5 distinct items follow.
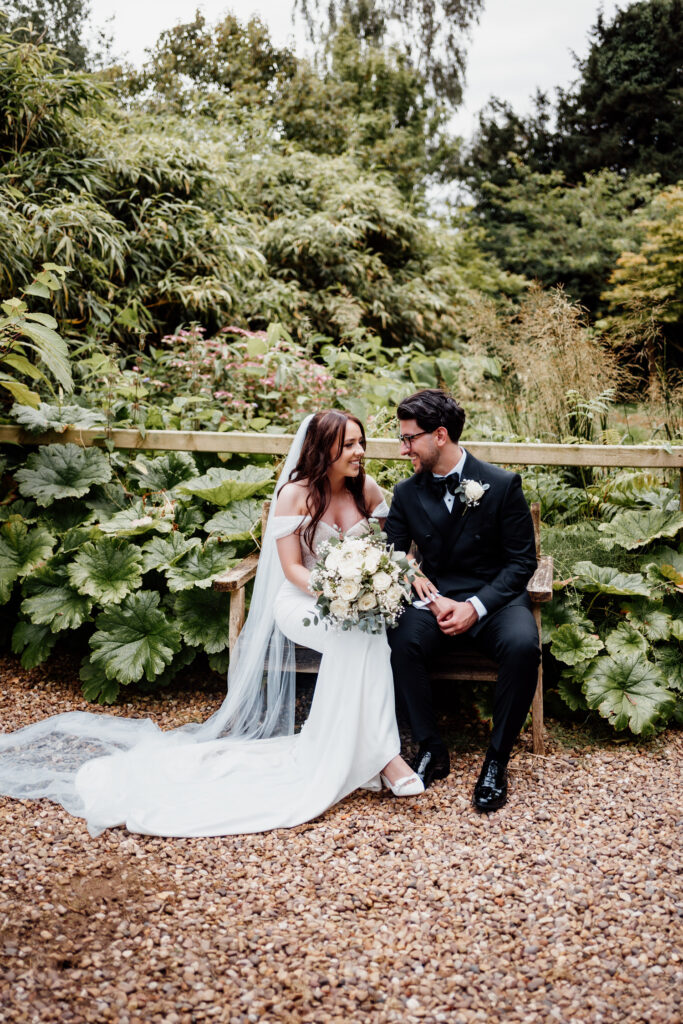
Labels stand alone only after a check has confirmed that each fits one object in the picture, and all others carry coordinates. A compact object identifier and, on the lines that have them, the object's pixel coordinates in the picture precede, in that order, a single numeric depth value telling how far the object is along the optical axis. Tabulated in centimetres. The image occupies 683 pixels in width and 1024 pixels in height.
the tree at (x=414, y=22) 1428
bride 269
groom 283
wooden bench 302
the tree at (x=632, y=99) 1409
